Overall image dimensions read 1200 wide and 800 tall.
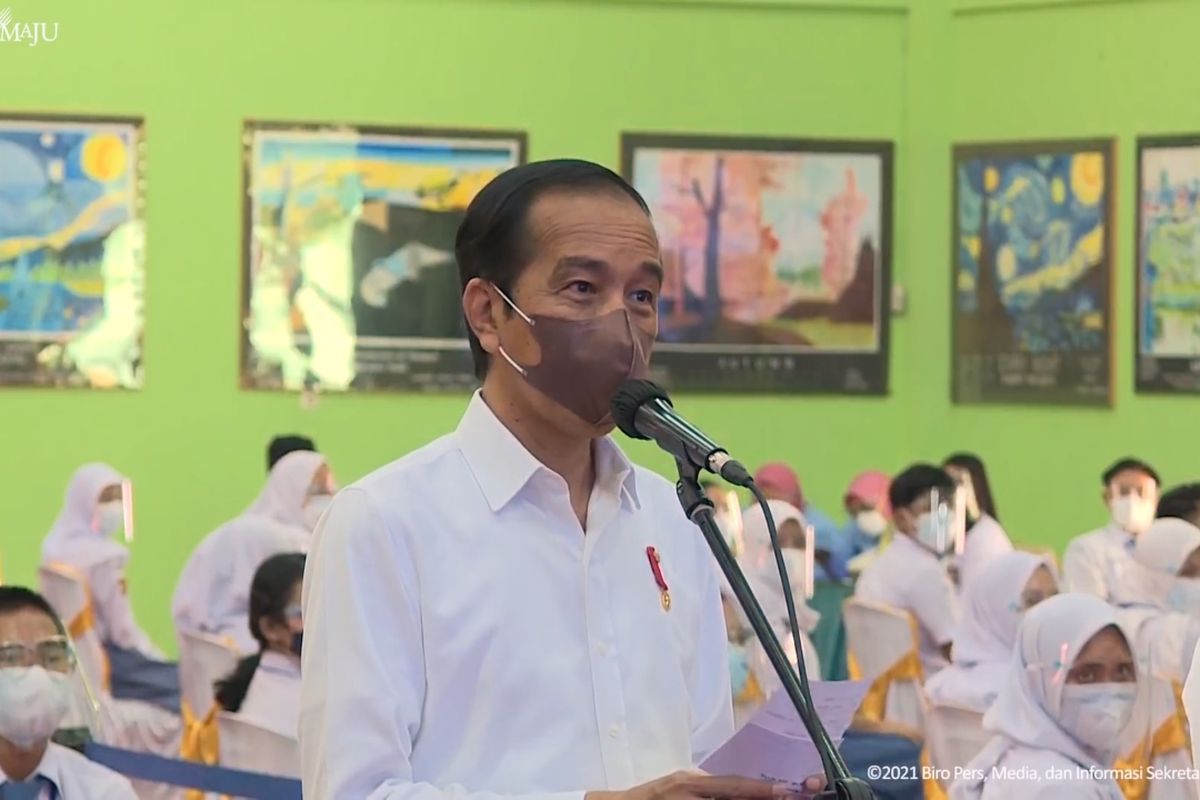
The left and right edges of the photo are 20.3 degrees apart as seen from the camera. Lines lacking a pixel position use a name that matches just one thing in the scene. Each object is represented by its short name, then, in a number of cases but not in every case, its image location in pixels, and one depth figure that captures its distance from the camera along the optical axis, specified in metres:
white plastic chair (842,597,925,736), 11.51
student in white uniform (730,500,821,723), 9.57
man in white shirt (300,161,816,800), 2.99
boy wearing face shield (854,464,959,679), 12.38
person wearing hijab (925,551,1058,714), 10.54
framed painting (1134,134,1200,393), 15.34
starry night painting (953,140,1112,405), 15.76
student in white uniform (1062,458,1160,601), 13.49
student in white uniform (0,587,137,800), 7.04
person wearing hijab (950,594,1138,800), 7.35
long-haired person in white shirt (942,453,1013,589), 13.36
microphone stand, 2.63
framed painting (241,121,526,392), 15.24
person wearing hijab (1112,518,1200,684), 10.64
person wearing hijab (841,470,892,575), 15.73
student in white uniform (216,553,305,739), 9.08
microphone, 2.72
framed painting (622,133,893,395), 15.85
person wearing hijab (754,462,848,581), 15.00
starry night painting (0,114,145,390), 14.72
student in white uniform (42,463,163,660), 12.93
